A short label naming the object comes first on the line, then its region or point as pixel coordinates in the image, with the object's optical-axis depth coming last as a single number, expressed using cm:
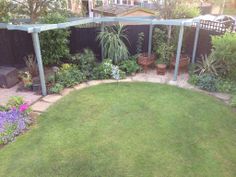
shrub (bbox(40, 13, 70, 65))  523
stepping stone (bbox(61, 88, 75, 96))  460
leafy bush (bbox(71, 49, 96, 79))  534
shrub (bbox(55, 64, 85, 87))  485
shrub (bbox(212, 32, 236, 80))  450
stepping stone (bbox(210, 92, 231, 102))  442
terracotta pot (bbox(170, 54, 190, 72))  561
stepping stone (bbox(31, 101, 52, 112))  399
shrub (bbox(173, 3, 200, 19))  544
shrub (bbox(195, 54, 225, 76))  492
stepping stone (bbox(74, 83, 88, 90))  485
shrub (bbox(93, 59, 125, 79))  534
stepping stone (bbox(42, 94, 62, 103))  431
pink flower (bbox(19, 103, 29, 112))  357
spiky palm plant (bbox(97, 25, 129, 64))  562
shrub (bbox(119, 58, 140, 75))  560
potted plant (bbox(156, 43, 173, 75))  560
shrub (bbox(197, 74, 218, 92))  473
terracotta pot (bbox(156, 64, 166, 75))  557
